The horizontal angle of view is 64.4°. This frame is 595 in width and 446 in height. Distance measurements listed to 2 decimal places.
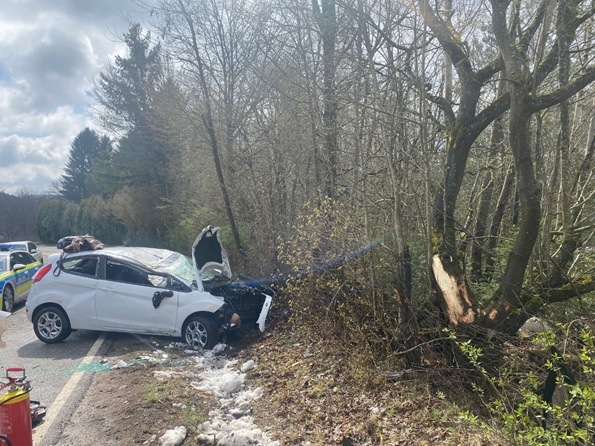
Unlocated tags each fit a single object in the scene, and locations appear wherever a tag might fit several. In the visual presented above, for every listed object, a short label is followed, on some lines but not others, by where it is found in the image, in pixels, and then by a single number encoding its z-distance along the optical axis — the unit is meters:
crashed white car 8.38
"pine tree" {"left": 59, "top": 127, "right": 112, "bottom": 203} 61.81
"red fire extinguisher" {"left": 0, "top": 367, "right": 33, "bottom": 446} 4.13
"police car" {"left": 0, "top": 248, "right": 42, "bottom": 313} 12.65
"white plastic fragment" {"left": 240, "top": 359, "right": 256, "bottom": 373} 7.09
